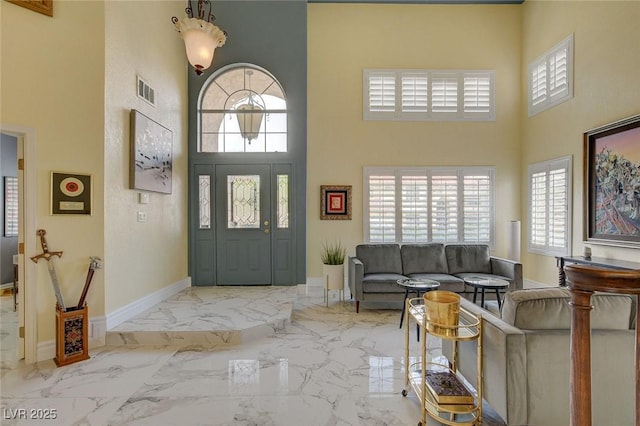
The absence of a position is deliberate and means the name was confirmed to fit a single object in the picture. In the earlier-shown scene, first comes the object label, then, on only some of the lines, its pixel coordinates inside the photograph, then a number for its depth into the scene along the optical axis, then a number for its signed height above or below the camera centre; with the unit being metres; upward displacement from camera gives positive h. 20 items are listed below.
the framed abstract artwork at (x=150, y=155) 3.86 +0.77
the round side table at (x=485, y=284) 3.91 -0.86
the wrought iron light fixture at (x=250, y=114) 5.68 +1.75
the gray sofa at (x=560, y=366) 1.87 -0.88
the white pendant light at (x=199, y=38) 3.15 +1.77
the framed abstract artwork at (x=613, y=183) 3.83 +0.39
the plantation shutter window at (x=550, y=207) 4.87 +0.12
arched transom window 5.68 +1.76
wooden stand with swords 2.98 -1.04
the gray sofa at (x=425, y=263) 4.57 -0.74
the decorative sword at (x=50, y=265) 3.03 -0.49
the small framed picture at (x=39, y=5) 2.94 +1.93
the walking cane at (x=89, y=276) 3.14 -0.62
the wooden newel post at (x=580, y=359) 0.98 -0.45
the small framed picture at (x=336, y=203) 5.88 +0.20
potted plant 4.83 -0.89
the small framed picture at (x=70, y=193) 3.13 +0.20
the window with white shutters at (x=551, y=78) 4.85 +2.21
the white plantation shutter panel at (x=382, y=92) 5.90 +2.23
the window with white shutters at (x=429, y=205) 5.90 +0.16
